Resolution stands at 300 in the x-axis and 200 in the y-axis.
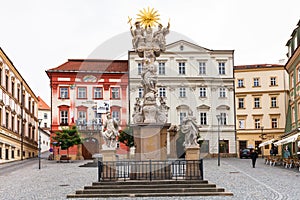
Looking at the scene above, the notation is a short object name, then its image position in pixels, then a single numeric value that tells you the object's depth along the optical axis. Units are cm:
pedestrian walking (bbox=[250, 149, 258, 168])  3340
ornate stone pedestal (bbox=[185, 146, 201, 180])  1819
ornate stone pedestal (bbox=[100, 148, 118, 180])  1837
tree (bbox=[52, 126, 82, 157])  4525
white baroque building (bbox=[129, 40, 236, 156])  5734
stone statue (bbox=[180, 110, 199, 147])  2047
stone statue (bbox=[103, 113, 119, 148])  2086
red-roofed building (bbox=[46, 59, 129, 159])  5547
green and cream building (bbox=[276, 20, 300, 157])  4050
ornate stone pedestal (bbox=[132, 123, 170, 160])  1959
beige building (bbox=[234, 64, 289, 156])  6222
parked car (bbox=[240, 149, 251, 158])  5147
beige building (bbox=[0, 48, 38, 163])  4056
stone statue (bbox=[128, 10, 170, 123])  2028
